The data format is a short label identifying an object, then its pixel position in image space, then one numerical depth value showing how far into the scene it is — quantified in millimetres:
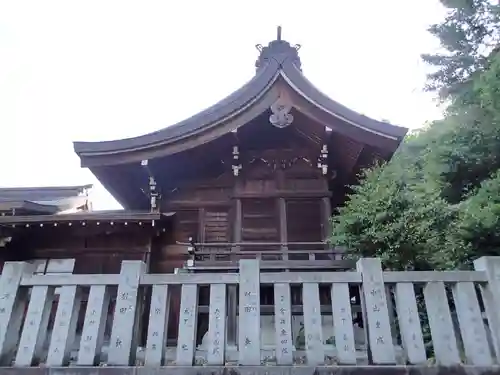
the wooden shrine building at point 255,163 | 9086
